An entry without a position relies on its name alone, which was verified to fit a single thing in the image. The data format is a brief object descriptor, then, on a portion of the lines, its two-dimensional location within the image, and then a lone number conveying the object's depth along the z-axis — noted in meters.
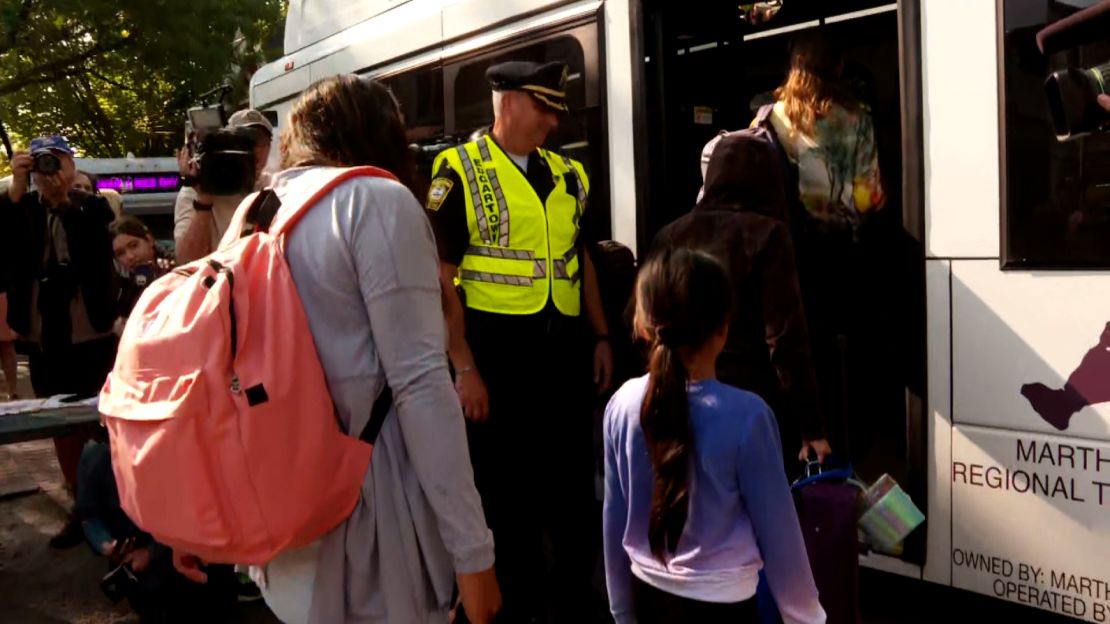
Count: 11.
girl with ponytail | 1.99
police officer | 3.16
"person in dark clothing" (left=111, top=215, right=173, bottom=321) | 4.97
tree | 12.62
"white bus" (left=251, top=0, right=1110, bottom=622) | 2.72
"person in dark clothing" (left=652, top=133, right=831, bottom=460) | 2.83
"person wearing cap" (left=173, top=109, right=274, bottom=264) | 3.36
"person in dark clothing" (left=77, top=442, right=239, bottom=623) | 3.87
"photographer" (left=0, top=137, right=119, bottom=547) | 5.14
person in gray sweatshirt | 1.69
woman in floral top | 3.49
